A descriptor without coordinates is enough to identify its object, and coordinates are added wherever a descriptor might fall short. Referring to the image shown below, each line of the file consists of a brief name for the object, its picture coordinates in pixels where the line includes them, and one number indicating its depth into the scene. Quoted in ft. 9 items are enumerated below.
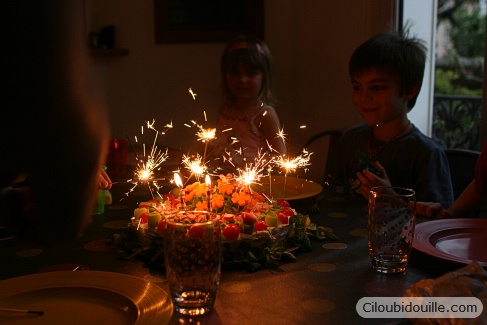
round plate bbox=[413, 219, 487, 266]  4.10
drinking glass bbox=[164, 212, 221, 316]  3.22
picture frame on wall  12.49
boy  6.88
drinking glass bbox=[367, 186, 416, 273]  3.86
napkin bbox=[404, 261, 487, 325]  2.88
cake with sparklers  3.97
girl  9.71
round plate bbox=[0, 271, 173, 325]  3.22
